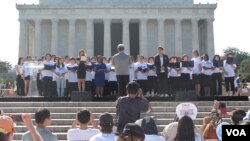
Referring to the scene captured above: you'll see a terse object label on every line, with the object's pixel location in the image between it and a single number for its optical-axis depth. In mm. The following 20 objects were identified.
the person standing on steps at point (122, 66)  19438
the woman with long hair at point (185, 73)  23297
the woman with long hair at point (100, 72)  23531
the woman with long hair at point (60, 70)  24762
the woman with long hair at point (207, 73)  23672
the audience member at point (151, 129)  7811
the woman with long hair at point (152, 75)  23953
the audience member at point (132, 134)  5609
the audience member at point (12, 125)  6654
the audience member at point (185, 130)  7574
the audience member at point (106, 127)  7922
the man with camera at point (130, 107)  10758
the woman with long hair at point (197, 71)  23545
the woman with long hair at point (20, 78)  24953
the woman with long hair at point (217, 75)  23641
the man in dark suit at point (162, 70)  22281
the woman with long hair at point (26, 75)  25252
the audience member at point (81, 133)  8637
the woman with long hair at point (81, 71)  23053
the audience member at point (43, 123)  8008
